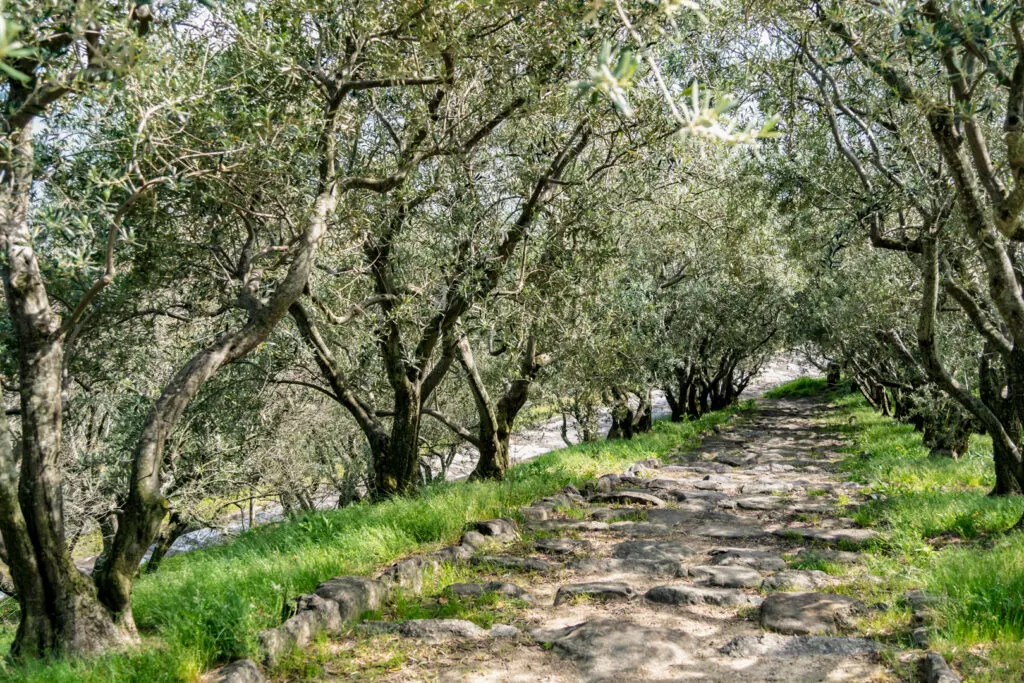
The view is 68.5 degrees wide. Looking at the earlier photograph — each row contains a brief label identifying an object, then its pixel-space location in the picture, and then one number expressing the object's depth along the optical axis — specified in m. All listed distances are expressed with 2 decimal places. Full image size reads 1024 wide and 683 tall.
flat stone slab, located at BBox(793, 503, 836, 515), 10.56
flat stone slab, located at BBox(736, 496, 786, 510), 11.19
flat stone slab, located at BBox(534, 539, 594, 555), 8.30
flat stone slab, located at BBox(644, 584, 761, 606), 6.48
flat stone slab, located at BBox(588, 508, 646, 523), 10.05
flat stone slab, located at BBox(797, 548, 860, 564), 7.68
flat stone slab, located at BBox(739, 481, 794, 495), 12.77
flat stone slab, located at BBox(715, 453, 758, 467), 17.42
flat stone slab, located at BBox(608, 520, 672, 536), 9.42
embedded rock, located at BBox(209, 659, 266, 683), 4.56
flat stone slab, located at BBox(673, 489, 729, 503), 11.69
